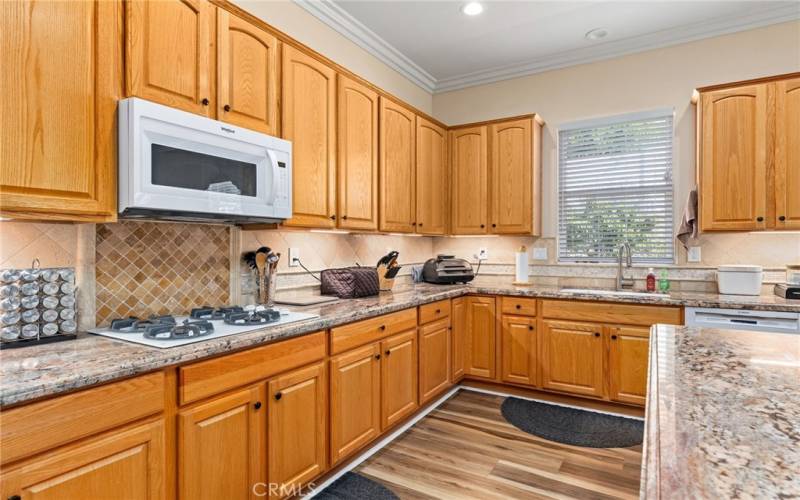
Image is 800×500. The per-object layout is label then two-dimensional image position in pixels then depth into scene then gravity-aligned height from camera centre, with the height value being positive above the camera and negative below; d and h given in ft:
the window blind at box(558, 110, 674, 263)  11.85 +1.73
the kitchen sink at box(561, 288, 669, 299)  10.62 -1.09
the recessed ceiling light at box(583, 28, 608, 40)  11.31 +5.61
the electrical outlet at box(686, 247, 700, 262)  11.25 -0.11
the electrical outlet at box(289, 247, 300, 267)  9.37 -0.17
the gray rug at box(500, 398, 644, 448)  9.17 -3.94
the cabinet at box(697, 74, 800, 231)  9.55 +2.13
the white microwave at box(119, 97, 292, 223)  5.41 +1.12
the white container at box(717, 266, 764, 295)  9.75 -0.67
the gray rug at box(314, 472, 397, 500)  7.08 -3.97
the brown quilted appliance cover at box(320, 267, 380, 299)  9.39 -0.74
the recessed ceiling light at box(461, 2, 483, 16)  10.11 +5.59
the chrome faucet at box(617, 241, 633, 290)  11.77 -0.79
